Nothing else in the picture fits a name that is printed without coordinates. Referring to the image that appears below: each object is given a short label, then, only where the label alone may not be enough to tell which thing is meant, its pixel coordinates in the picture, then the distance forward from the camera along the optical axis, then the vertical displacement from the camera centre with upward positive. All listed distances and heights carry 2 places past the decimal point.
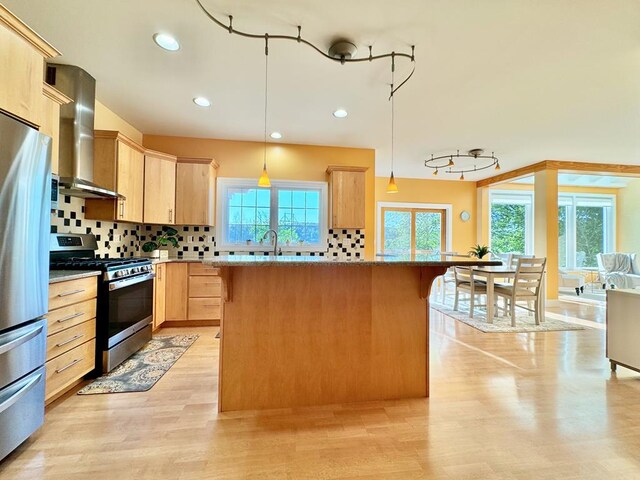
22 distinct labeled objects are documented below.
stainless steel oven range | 2.30 -0.49
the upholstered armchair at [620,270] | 5.93 -0.54
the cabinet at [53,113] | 1.99 +0.93
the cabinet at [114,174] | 3.04 +0.72
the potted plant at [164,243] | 3.84 -0.03
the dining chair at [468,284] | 4.09 -0.60
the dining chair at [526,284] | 3.81 -0.54
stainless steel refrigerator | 1.39 -0.19
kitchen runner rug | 2.15 -1.10
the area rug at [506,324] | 3.68 -1.09
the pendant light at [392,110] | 2.27 +1.45
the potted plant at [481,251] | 4.16 -0.11
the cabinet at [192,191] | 3.82 +0.67
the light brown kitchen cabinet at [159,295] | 3.33 -0.64
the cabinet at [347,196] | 4.18 +0.67
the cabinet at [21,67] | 1.48 +0.95
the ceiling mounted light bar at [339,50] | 1.95 +1.45
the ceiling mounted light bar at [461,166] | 4.83 +1.54
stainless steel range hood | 2.49 +1.04
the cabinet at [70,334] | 1.83 -0.66
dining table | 3.87 -0.47
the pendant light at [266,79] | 2.08 +1.50
